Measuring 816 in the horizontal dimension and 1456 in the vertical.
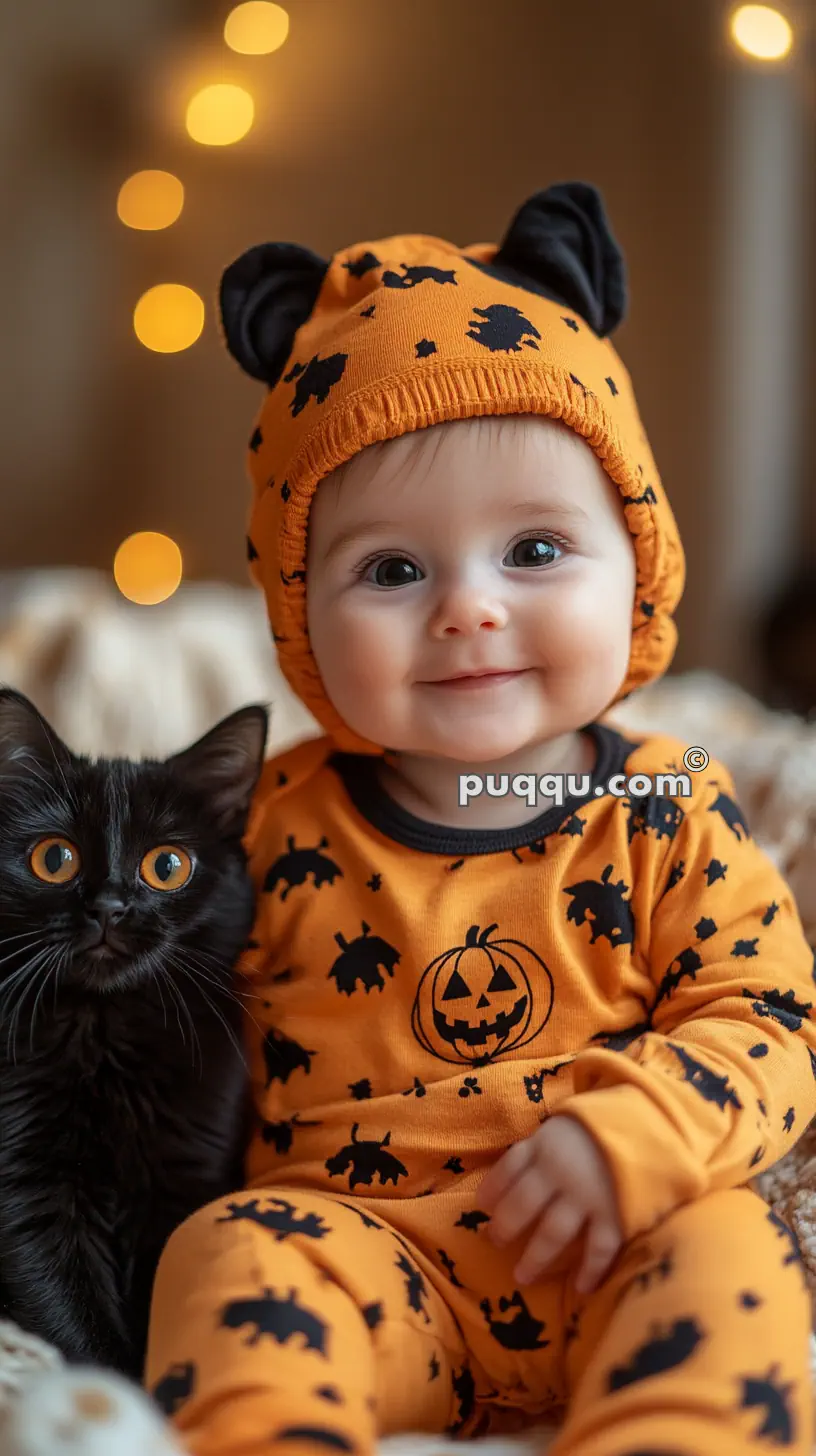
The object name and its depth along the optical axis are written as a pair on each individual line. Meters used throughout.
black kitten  0.88
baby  0.77
